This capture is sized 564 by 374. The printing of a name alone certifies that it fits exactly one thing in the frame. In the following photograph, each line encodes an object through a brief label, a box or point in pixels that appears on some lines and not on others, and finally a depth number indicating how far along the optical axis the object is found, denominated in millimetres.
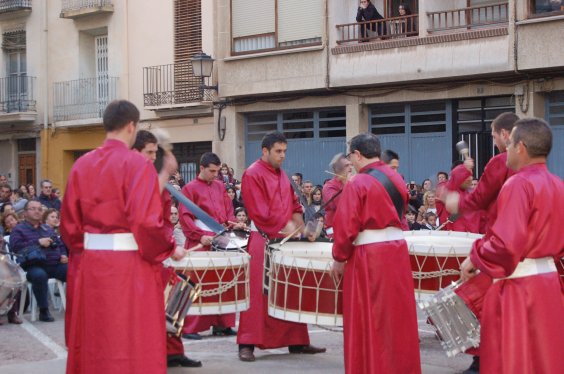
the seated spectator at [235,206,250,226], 14152
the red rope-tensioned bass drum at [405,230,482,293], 9156
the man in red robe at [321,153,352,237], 12625
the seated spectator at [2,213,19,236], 15055
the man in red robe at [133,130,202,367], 7727
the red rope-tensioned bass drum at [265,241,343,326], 8656
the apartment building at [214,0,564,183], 20453
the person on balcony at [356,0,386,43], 22891
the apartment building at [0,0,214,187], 27125
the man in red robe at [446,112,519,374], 8453
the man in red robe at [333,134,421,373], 7965
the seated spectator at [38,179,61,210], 18705
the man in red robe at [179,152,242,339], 11562
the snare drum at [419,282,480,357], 7133
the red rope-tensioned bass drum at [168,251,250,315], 9273
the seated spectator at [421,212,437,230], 15797
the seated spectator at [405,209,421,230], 15719
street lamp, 24344
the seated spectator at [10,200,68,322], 13531
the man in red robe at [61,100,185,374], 6672
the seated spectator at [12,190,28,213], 17547
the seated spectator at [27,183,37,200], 20756
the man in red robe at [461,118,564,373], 6324
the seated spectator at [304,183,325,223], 18109
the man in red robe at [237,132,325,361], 9930
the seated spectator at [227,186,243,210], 18200
